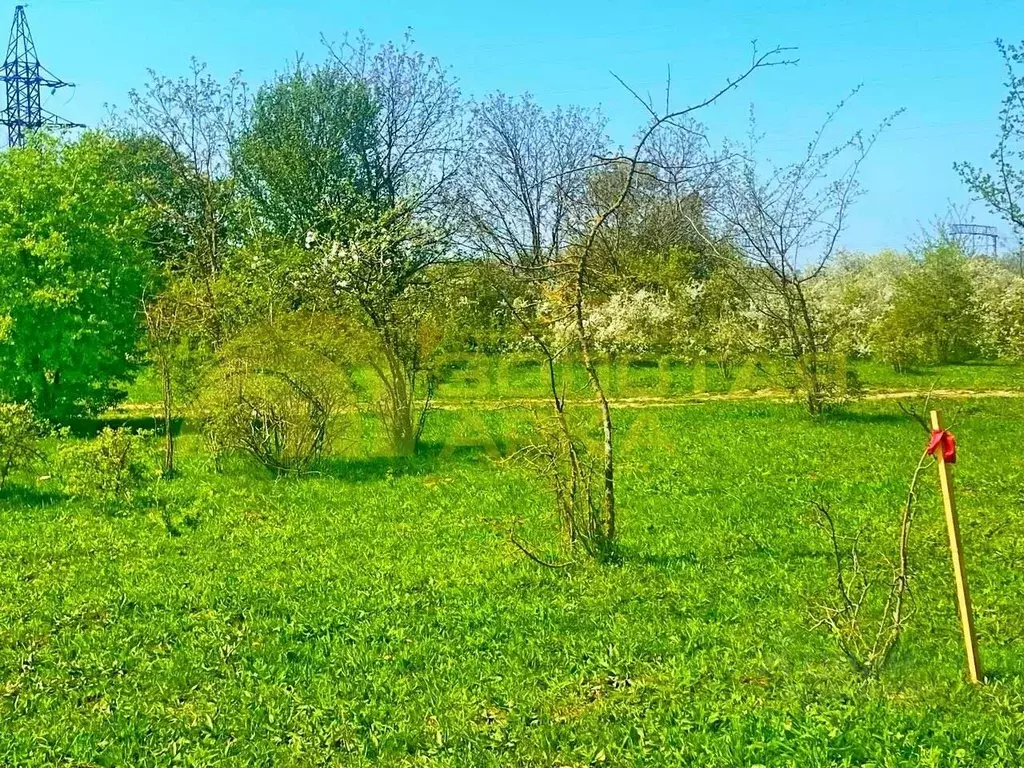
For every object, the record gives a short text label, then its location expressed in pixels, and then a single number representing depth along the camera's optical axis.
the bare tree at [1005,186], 11.48
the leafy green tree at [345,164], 22.03
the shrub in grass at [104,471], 9.32
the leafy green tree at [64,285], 15.36
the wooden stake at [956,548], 4.06
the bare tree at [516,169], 37.91
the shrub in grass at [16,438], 9.44
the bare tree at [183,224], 12.33
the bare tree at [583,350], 6.43
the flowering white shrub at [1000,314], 24.98
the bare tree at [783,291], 15.77
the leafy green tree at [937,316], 26.58
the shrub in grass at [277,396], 10.95
